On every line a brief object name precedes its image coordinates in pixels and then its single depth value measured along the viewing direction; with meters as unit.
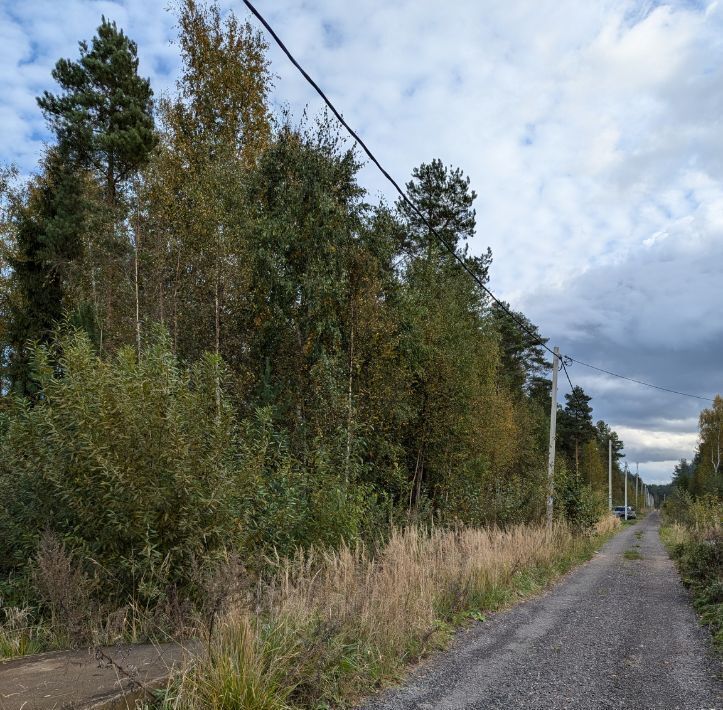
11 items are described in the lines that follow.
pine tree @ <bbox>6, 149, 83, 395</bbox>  21.89
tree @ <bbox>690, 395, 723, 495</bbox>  66.88
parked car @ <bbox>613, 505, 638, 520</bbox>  71.14
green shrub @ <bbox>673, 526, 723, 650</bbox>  8.73
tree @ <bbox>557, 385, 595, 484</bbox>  61.03
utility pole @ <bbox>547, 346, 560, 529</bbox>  19.70
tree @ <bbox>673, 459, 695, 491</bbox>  99.64
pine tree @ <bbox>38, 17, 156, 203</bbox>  21.55
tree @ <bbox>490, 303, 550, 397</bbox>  38.28
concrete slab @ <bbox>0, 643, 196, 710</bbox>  4.08
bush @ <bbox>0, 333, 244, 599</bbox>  6.59
